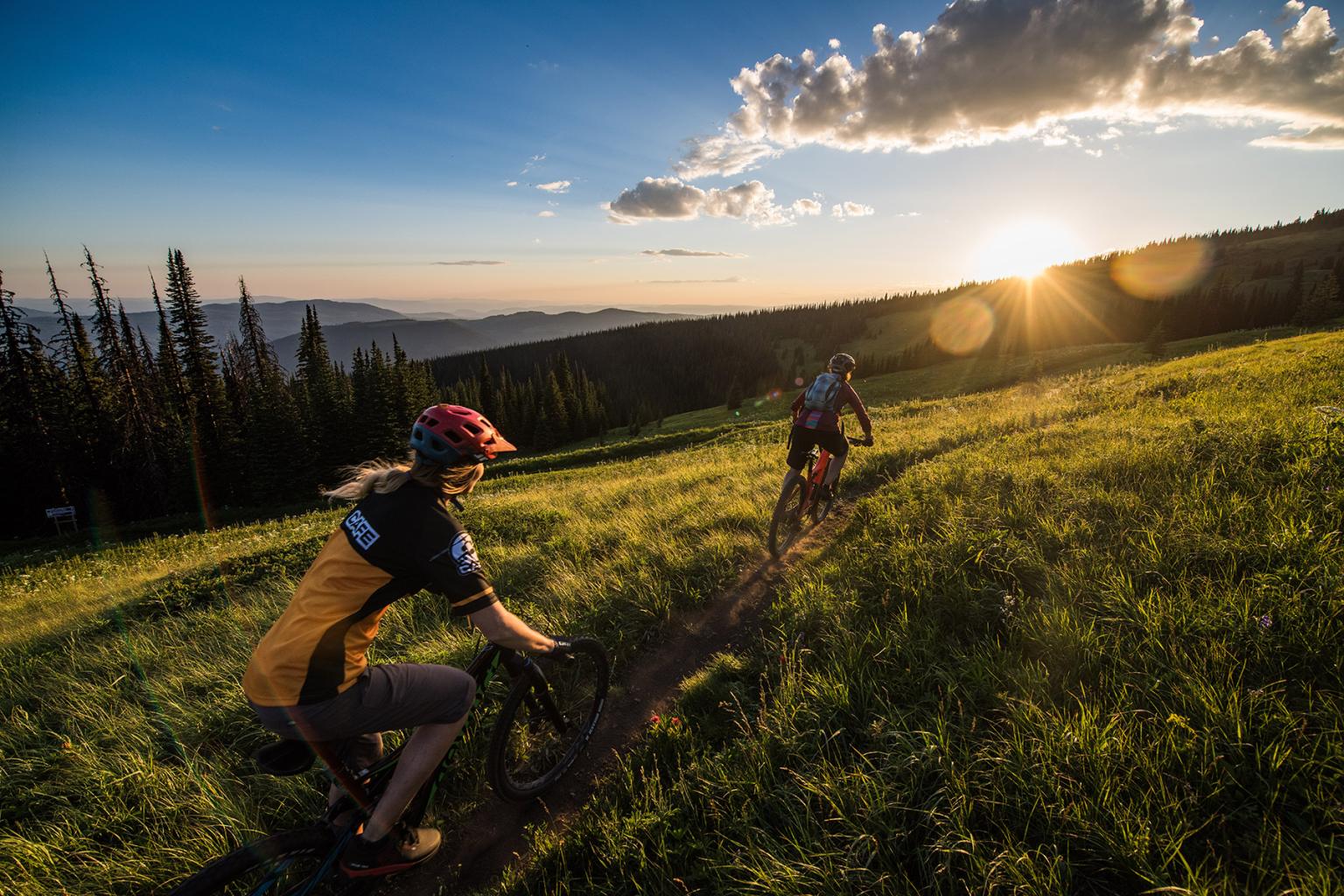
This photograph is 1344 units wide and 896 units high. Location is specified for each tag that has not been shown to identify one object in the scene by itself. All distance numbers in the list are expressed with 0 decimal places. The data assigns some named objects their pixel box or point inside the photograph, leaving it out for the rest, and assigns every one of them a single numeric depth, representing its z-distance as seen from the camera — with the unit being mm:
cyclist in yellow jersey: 2939
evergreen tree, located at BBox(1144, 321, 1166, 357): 64312
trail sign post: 37000
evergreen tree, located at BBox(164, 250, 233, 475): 44750
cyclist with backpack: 8102
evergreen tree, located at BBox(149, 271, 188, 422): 43750
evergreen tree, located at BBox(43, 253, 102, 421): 41750
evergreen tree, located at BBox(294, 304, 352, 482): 48406
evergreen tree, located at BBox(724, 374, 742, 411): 91750
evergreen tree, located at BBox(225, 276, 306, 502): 44750
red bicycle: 7719
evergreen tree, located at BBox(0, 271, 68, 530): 38094
